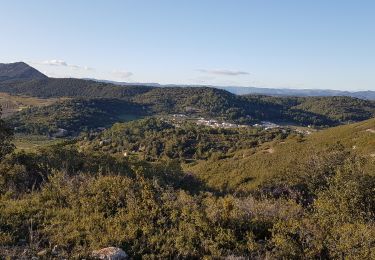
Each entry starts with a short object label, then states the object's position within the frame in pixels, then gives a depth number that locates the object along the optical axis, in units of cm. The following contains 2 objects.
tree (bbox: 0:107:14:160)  2941
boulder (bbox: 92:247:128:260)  916
